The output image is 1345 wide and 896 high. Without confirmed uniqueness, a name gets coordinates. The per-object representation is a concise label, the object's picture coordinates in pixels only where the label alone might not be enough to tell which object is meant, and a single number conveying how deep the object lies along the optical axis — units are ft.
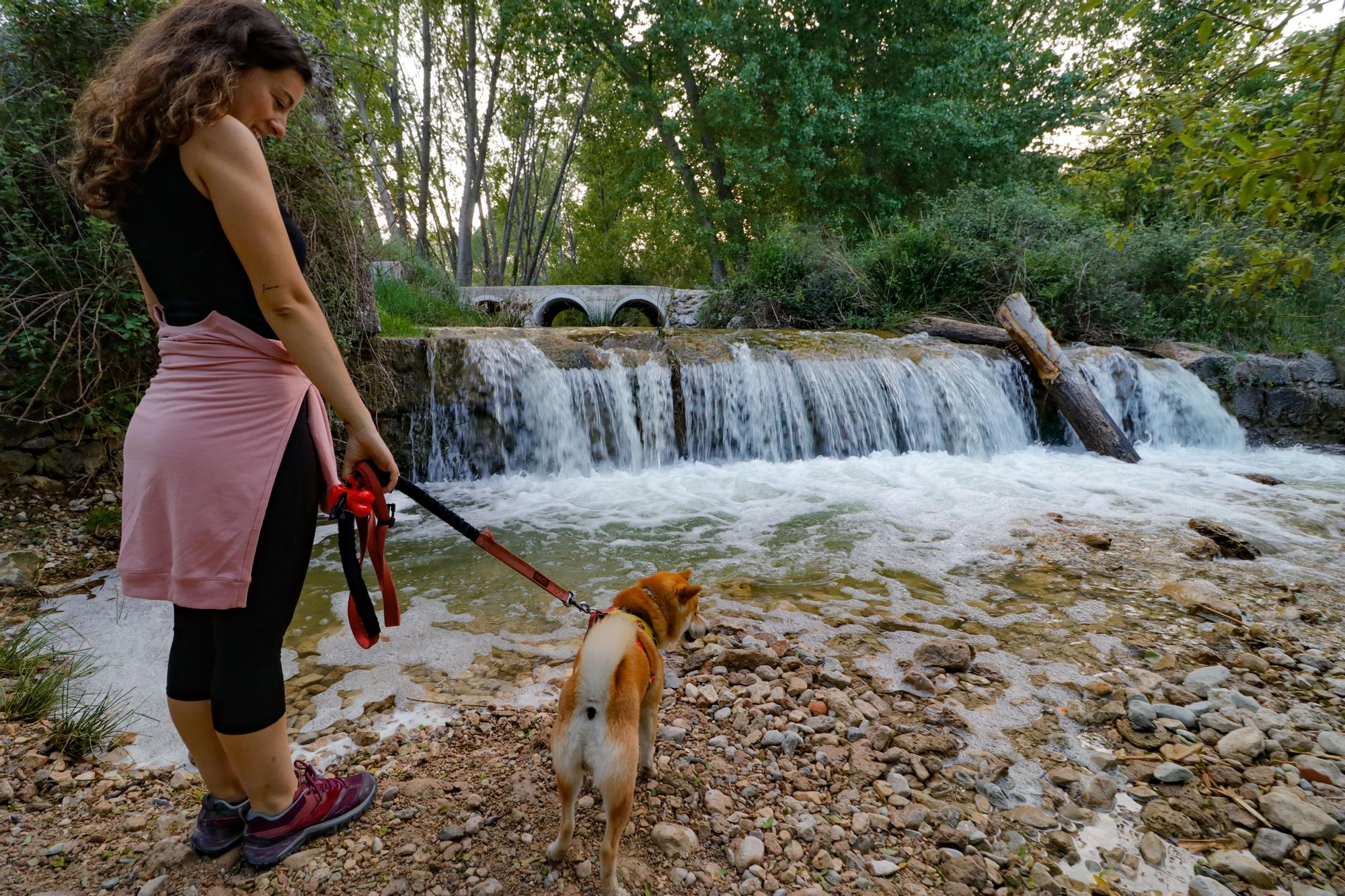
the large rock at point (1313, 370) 29.94
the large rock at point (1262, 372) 29.81
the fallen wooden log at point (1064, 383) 25.81
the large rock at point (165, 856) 4.97
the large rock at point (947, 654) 8.66
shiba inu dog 4.83
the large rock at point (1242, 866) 4.99
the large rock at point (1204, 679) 7.86
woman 4.05
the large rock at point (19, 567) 10.94
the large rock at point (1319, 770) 5.97
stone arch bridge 46.29
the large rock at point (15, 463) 13.20
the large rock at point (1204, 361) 30.12
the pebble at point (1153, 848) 5.28
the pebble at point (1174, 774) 6.12
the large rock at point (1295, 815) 5.35
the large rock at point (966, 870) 5.05
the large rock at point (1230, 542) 13.53
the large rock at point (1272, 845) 5.20
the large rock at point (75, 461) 13.74
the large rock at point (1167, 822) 5.53
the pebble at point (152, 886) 4.74
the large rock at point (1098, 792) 5.95
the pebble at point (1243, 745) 6.41
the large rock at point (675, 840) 5.41
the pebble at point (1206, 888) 4.90
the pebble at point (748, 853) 5.25
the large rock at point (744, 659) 8.75
